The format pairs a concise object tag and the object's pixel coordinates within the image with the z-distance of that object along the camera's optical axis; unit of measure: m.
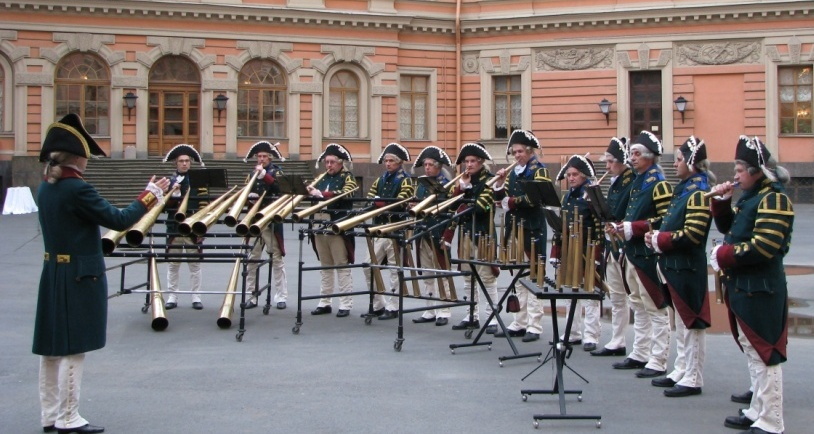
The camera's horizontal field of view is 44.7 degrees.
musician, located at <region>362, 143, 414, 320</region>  12.59
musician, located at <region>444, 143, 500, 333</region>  11.27
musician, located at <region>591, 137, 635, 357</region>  9.59
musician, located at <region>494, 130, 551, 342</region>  10.91
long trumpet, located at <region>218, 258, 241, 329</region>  11.66
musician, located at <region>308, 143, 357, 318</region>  12.69
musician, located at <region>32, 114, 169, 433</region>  7.13
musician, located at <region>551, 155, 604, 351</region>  10.32
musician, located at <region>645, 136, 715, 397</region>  8.28
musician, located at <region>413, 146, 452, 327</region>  12.02
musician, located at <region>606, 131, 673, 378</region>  9.01
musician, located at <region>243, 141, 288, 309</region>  12.77
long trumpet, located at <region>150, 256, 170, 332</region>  11.52
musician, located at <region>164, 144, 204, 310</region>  12.80
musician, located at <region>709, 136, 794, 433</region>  7.00
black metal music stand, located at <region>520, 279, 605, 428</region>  7.47
